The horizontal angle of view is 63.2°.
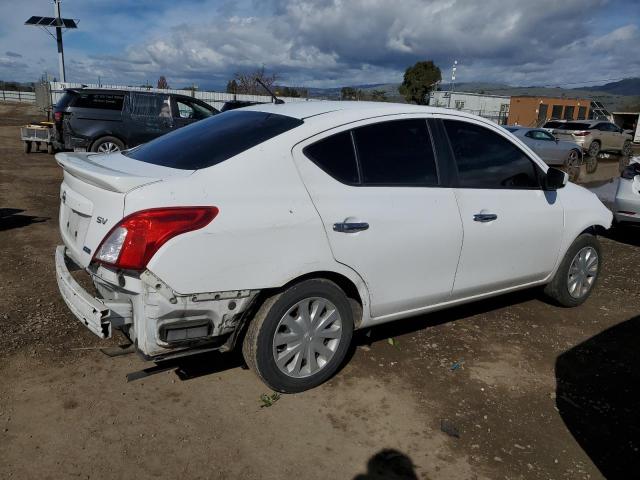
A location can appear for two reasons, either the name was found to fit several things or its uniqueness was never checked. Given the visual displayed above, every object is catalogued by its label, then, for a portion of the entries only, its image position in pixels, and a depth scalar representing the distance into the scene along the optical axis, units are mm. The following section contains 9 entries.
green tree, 49312
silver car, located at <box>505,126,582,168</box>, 15727
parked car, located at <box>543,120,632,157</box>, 19219
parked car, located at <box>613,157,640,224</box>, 6922
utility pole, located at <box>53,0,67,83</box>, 34406
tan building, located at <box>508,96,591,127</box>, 38688
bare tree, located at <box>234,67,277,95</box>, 41953
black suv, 11430
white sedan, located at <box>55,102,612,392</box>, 2656
